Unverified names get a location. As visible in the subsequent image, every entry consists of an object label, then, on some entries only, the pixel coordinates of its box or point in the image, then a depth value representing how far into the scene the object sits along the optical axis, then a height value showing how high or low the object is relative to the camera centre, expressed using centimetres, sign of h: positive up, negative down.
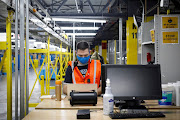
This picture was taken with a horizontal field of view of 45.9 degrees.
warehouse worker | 301 -17
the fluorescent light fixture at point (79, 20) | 678 +124
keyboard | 190 -53
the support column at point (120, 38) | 772 +71
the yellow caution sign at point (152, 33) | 373 +42
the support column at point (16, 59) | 304 -3
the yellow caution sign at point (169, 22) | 366 +61
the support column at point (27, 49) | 314 +12
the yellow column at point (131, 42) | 730 +53
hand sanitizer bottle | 191 -39
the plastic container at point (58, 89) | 249 -38
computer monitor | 214 -23
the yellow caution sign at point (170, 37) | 366 +35
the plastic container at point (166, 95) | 236 -42
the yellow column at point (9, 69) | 355 -20
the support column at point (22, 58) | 299 -2
